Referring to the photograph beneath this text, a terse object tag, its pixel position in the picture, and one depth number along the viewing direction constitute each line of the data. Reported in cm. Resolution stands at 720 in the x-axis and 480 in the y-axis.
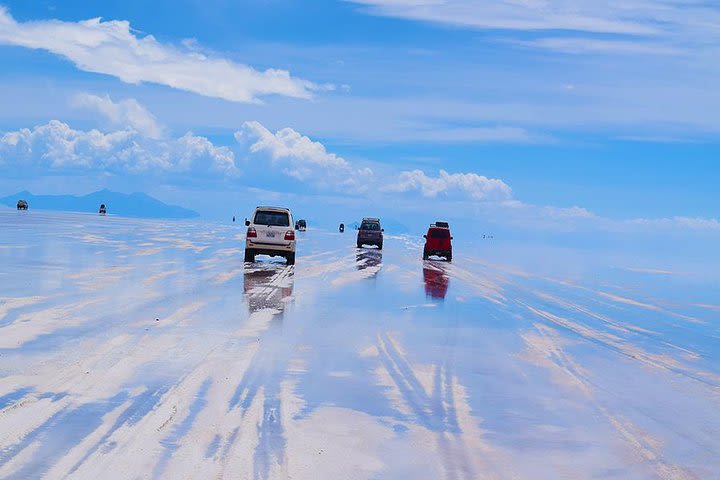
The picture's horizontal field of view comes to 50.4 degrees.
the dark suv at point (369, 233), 5119
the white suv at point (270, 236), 2889
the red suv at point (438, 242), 4103
